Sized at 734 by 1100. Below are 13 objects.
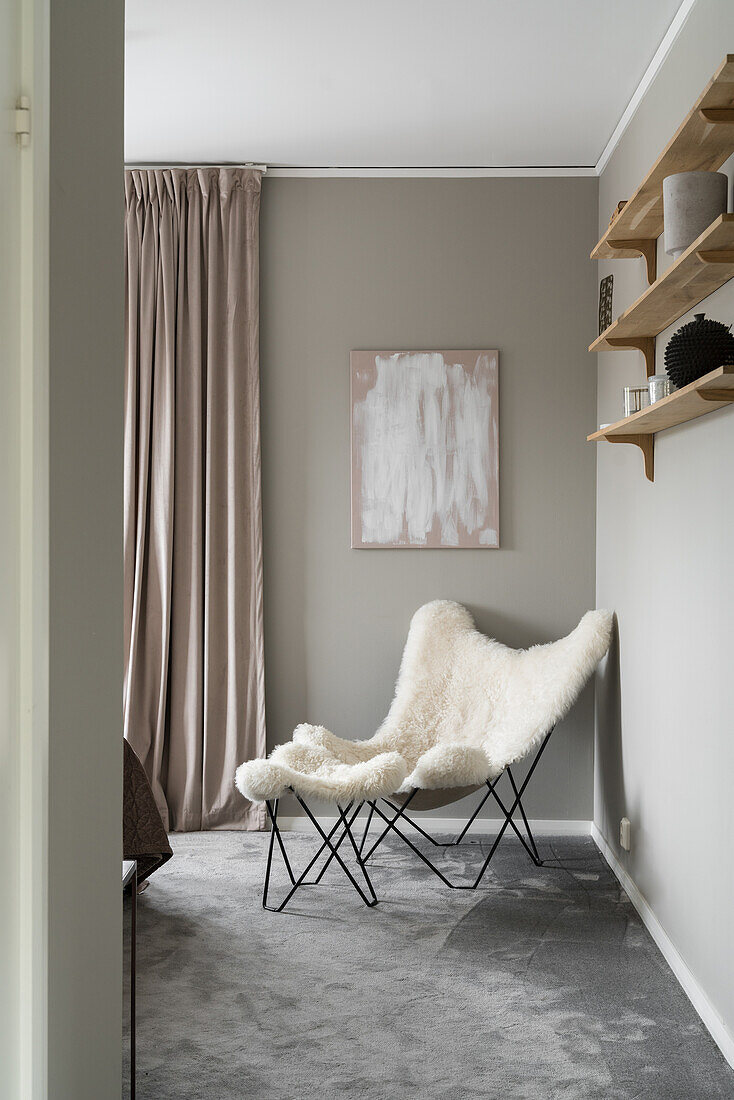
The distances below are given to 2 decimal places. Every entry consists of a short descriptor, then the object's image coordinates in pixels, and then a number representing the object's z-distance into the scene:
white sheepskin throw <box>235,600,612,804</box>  3.10
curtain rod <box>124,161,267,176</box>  4.04
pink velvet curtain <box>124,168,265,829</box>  4.01
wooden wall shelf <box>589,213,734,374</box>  2.10
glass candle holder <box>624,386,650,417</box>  2.98
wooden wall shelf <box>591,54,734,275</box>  2.09
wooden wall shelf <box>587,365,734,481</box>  2.15
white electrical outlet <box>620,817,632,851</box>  3.36
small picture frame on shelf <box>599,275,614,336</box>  3.75
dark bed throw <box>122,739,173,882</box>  2.35
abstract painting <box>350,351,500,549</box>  4.06
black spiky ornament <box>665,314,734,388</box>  2.26
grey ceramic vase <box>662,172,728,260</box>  2.31
